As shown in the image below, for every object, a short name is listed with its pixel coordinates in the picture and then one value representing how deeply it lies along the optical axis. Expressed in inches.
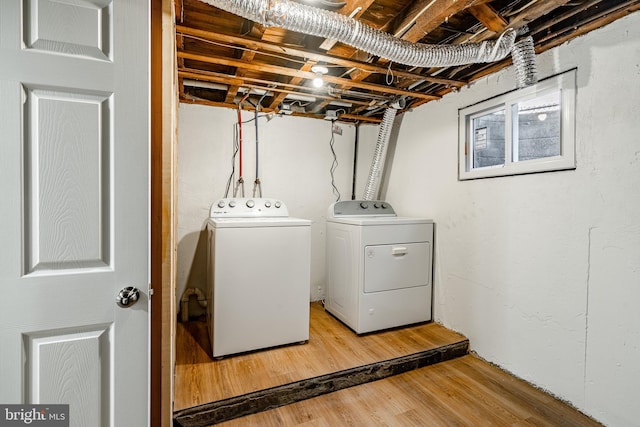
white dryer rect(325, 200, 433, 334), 95.9
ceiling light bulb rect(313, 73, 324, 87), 86.2
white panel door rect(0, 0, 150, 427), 38.6
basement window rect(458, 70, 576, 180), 69.9
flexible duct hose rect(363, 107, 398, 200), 114.5
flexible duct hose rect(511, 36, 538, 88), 66.8
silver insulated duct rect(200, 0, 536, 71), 53.5
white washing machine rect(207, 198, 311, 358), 80.3
